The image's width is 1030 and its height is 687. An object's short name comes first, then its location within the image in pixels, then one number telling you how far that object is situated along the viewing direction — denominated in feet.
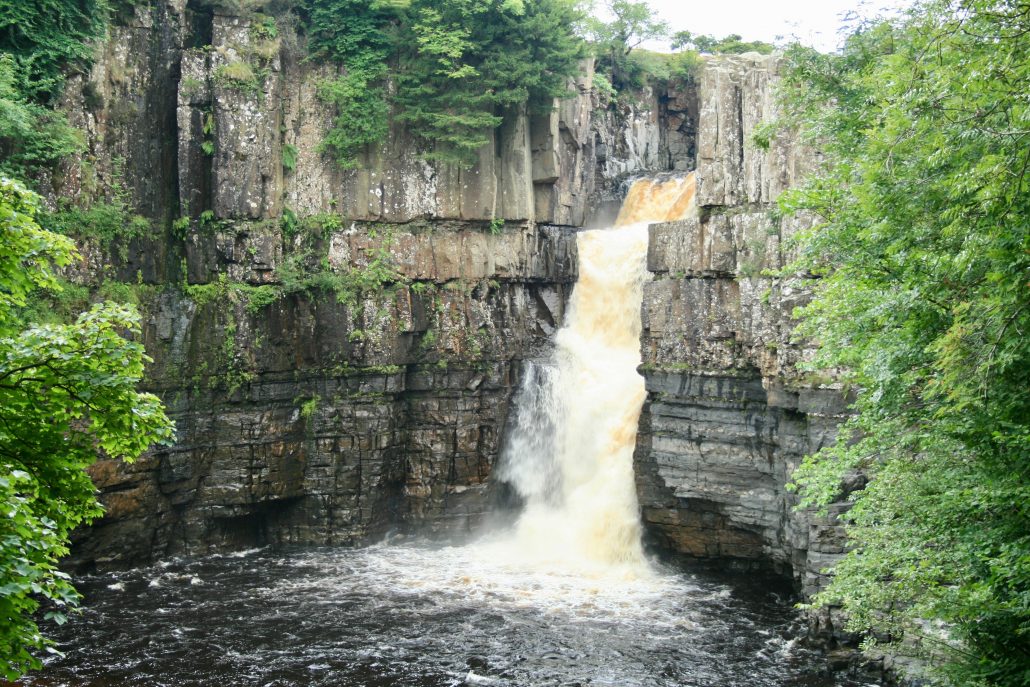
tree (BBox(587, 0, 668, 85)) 143.64
